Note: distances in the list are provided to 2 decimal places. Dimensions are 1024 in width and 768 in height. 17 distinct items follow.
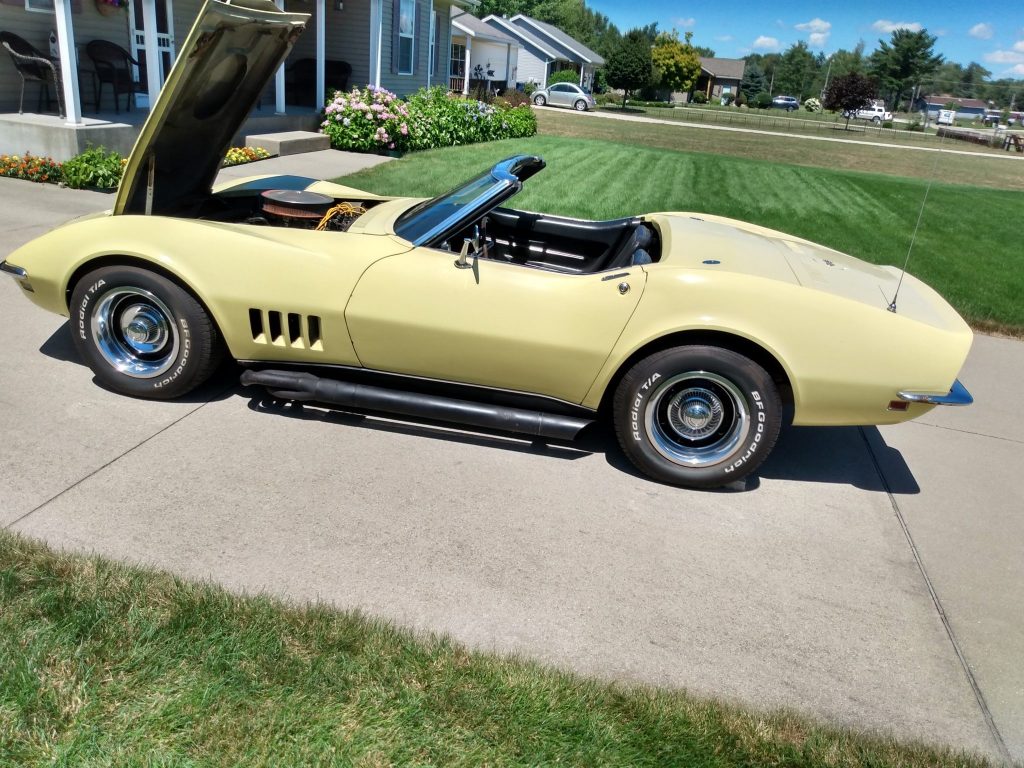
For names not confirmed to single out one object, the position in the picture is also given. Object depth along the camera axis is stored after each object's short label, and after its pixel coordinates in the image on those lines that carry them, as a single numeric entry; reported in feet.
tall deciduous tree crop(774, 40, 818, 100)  342.64
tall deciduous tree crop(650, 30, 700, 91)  246.88
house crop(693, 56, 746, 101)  347.36
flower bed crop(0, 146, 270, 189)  31.17
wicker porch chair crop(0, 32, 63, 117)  37.40
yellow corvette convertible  12.39
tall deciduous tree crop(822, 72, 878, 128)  126.72
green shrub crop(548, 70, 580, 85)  193.57
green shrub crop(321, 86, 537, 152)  49.19
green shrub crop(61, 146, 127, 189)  31.09
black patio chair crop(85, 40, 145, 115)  42.96
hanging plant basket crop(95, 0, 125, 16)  43.55
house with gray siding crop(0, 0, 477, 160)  34.22
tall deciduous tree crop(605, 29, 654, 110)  195.72
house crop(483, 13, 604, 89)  203.30
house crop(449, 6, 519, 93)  145.79
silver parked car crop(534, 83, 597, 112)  163.43
